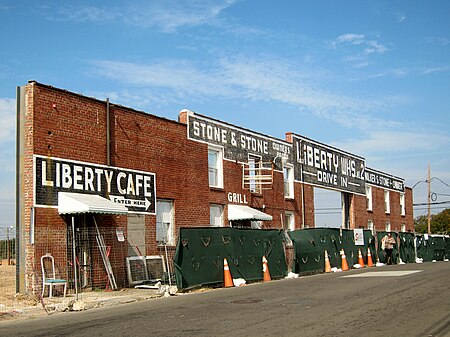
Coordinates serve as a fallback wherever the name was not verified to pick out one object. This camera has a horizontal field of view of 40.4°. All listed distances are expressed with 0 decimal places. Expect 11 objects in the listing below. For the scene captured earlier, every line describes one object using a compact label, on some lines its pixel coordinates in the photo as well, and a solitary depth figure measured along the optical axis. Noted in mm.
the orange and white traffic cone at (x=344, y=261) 28266
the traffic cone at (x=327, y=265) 26611
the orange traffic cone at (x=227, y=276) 20234
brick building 18344
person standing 32375
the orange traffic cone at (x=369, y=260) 30819
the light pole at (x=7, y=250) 18484
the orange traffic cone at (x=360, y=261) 30028
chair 17453
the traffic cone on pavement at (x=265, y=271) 22391
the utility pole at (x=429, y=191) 64438
